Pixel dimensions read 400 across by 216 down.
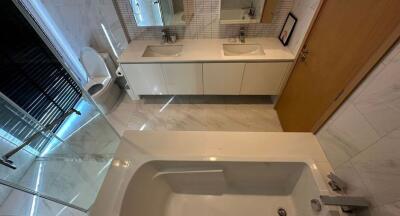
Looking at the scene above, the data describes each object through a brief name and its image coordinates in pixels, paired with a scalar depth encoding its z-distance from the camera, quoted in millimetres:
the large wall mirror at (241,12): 1912
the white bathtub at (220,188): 1170
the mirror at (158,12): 1973
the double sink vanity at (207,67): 1897
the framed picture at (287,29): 1829
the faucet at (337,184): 975
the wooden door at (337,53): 846
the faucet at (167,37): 2119
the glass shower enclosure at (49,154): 1309
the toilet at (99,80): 2164
